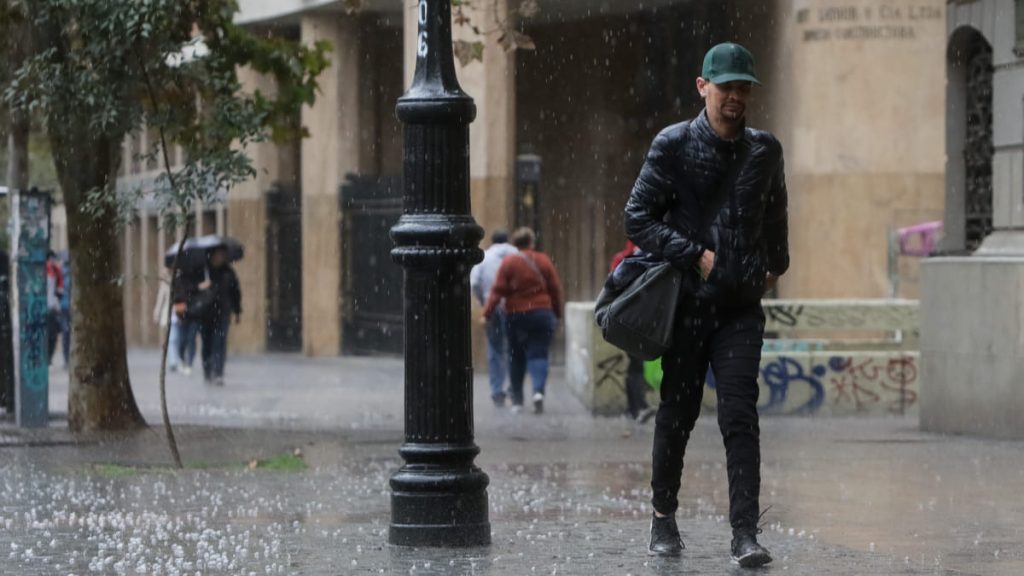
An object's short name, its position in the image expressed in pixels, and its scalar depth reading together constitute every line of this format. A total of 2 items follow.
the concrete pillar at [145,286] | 44.25
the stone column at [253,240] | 36.28
